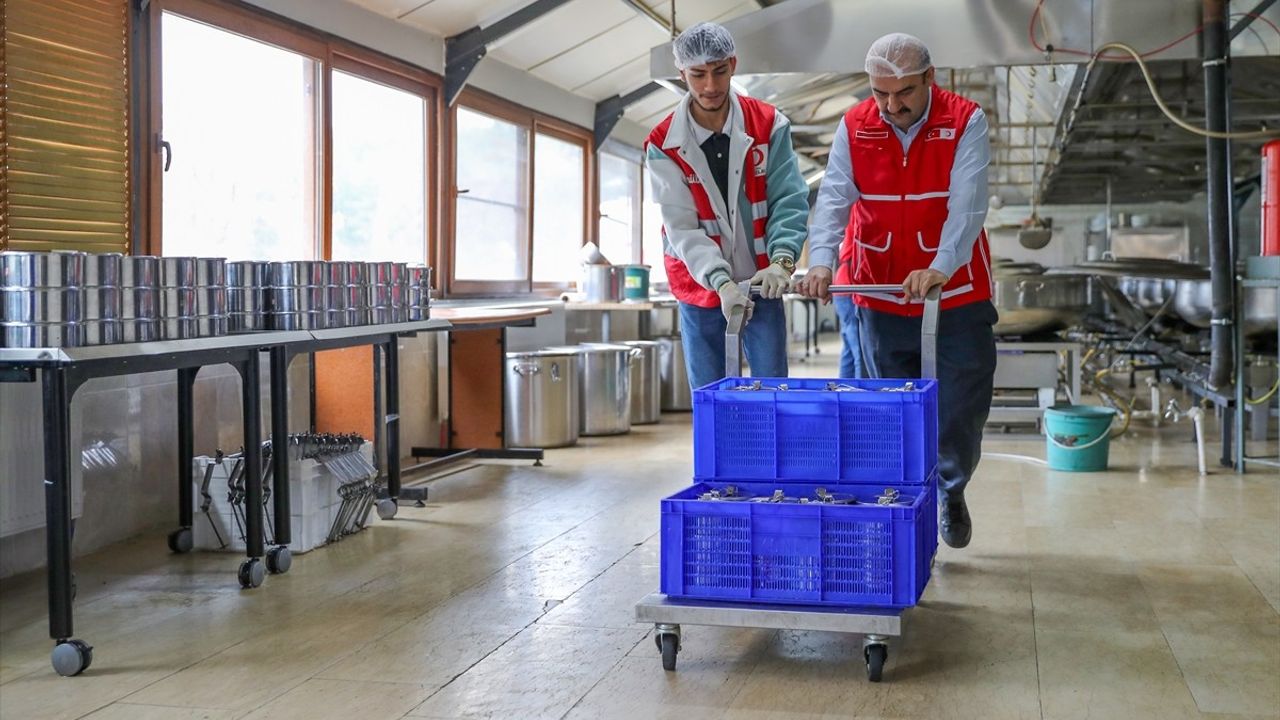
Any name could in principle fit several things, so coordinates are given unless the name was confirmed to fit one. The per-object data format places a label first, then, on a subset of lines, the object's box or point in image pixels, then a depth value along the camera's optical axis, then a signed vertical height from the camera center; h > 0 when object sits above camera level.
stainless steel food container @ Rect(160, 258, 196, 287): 3.32 +0.23
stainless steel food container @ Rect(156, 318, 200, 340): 3.31 +0.08
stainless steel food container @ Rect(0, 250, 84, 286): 2.95 +0.22
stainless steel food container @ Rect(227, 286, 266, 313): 3.79 +0.18
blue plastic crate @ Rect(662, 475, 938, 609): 2.62 -0.44
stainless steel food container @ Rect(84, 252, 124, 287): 3.08 +0.23
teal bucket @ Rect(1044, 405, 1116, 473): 5.71 -0.42
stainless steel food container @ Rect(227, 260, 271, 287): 3.78 +0.26
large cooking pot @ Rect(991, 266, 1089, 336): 7.01 +0.28
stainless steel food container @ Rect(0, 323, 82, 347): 2.93 +0.06
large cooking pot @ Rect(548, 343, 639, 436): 7.41 -0.23
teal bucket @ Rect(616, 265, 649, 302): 8.05 +0.45
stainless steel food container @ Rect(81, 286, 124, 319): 3.04 +0.14
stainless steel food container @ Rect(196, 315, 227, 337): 3.48 +0.09
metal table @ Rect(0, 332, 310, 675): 2.88 -0.09
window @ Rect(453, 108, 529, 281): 7.41 +0.99
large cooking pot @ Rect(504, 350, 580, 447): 6.79 -0.26
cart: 2.61 -0.58
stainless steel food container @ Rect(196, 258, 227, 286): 3.46 +0.25
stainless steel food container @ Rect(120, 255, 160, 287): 3.18 +0.23
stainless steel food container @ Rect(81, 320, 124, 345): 3.05 +0.07
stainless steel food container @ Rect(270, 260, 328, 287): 3.92 +0.27
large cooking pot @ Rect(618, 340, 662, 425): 8.09 -0.22
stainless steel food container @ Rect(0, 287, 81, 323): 2.93 +0.13
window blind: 3.77 +0.76
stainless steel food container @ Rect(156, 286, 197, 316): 3.30 +0.15
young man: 3.20 +0.42
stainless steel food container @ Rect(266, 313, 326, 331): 3.93 +0.11
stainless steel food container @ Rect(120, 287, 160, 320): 3.17 +0.14
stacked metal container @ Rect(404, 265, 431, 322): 4.80 +0.24
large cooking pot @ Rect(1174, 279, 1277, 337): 6.23 +0.22
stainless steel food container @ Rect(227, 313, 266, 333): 3.79 +0.11
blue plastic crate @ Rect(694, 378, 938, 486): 2.76 -0.19
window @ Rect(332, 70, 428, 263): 6.07 +0.96
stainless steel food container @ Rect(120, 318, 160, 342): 3.18 +0.07
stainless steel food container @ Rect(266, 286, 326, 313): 3.92 +0.18
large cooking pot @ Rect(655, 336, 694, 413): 8.88 -0.19
